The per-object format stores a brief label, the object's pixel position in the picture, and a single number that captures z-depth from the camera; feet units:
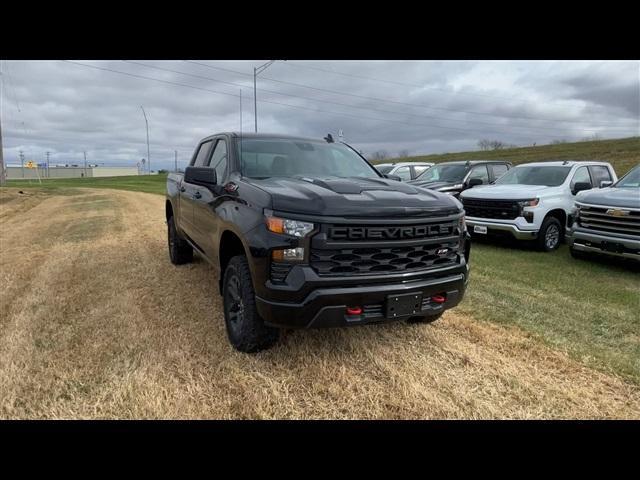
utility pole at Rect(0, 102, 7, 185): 95.76
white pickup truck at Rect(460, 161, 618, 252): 24.79
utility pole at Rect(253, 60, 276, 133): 74.28
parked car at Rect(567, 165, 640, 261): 19.25
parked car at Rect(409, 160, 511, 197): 34.12
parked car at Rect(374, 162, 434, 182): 47.67
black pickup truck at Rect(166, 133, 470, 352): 9.14
